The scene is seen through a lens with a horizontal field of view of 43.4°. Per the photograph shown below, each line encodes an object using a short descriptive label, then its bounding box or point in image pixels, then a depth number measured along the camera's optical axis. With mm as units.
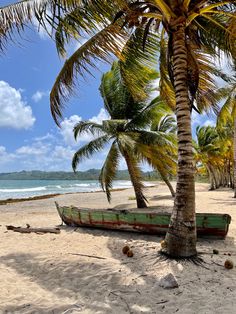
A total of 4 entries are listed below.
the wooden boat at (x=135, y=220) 7480
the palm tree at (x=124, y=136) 13078
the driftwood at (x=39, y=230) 9305
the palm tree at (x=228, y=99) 16781
